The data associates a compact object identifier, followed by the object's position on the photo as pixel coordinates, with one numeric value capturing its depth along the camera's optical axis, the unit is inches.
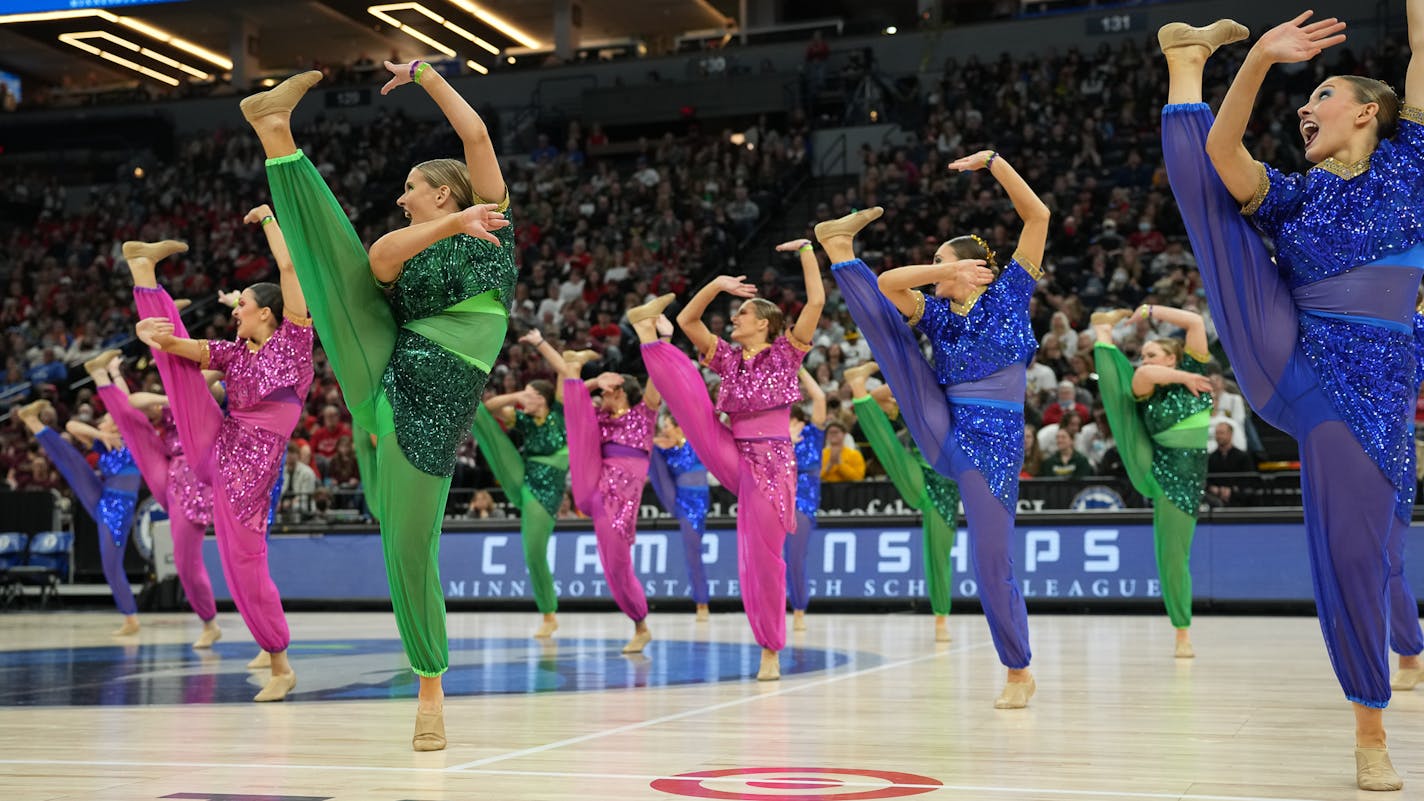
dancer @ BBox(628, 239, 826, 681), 268.4
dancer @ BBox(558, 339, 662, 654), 347.9
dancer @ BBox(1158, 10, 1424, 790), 143.8
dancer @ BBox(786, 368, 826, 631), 400.2
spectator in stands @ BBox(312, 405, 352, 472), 629.9
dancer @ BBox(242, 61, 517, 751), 171.2
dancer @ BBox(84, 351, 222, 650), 353.4
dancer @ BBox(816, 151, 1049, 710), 217.2
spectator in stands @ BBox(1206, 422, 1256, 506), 474.0
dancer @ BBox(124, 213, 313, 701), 249.8
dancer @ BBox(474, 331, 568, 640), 390.0
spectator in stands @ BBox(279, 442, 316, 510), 558.3
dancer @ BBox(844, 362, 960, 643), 360.5
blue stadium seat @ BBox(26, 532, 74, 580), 582.9
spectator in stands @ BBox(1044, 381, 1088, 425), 513.3
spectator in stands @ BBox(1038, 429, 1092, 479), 483.2
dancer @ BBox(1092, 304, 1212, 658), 307.1
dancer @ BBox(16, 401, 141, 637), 421.7
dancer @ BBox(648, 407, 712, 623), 430.6
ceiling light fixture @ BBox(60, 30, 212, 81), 938.7
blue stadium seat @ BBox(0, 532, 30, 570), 581.9
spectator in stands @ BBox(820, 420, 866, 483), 515.8
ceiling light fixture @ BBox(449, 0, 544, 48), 905.5
